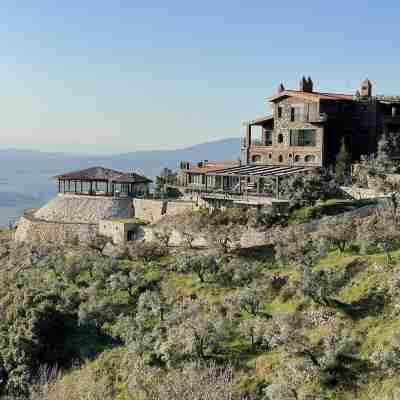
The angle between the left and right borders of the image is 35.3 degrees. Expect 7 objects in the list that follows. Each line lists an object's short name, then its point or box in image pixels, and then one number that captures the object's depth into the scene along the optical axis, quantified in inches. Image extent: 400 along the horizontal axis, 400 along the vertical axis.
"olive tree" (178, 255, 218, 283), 2095.2
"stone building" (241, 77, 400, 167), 3031.5
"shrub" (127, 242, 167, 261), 2388.0
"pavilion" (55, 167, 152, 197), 3053.6
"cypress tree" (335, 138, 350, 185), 2677.2
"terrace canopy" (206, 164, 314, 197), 2628.0
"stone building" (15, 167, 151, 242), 2817.4
